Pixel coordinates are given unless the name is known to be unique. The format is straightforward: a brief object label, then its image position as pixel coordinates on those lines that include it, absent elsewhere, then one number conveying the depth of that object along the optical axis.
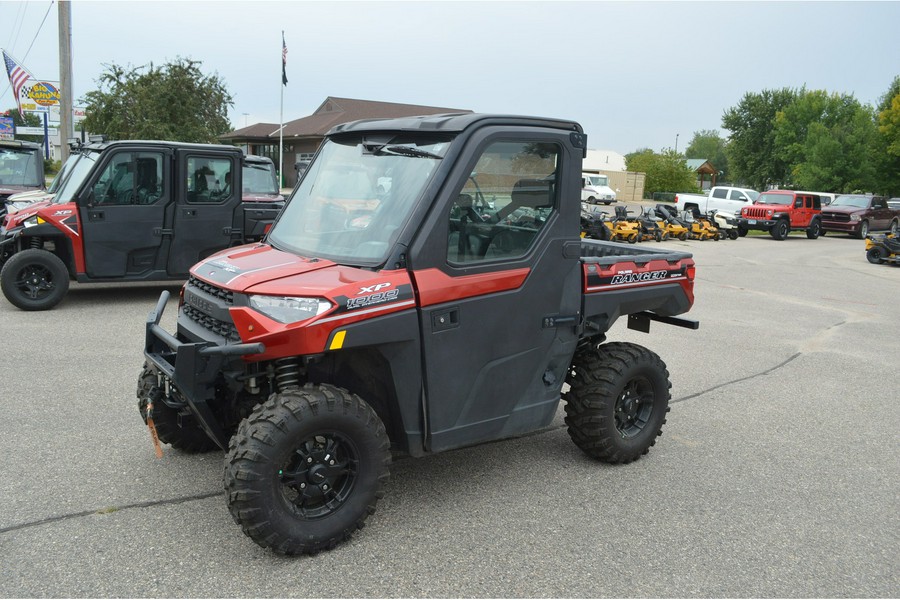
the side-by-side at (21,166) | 13.48
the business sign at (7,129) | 40.28
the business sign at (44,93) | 24.28
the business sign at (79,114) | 26.34
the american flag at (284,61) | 33.28
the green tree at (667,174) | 64.25
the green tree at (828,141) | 51.56
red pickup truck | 29.95
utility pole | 17.31
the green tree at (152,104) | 24.34
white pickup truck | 31.88
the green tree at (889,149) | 47.56
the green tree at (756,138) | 70.81
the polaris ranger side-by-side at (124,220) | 9.06
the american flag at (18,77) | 26.42
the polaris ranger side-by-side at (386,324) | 3.46
